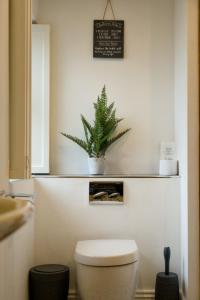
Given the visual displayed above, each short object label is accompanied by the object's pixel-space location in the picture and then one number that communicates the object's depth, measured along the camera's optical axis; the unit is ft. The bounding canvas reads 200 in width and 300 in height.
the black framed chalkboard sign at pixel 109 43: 8.66
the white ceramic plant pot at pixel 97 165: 8.14
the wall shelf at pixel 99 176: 7.91
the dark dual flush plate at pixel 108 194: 7.84
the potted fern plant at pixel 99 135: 8.02
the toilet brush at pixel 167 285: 7.20
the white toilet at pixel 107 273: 6.26
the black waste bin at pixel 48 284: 6.92
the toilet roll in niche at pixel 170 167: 8.02
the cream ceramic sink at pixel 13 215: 2.29
